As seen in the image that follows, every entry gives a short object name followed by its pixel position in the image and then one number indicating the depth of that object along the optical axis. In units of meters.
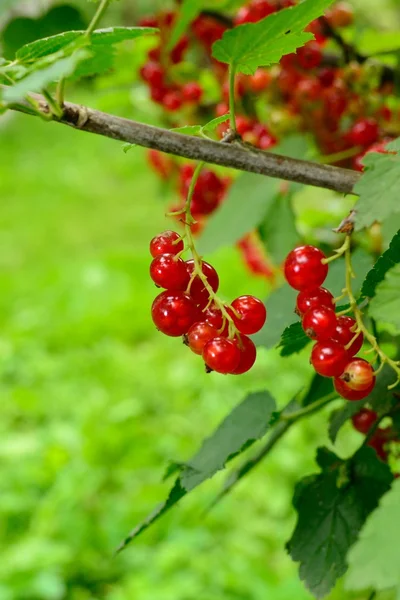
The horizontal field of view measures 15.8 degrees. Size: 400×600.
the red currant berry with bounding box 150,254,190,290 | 0.32
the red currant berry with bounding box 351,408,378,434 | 0.39
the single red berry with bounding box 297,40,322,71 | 0.48
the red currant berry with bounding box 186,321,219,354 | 0.32
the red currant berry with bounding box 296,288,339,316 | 0.31
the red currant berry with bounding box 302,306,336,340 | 0.31
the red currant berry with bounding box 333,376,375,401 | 0.31
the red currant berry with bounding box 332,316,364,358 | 0.31
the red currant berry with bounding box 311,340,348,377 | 0.31
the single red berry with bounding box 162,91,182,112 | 0.57
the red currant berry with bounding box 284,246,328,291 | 0.32
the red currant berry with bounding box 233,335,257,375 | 0.32
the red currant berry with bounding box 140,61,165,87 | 0.57
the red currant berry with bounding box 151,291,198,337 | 0.32
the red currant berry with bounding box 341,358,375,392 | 0.31
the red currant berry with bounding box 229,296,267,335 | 0.33
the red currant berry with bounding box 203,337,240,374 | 0.32
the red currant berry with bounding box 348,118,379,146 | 0.47
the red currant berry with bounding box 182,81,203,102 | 0.57
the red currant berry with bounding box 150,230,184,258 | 0.33
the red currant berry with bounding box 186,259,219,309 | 0.33
